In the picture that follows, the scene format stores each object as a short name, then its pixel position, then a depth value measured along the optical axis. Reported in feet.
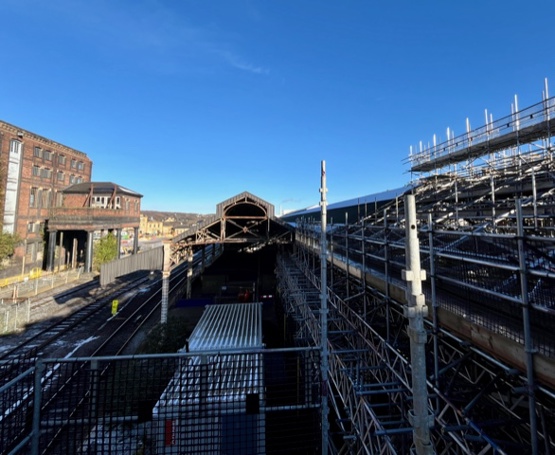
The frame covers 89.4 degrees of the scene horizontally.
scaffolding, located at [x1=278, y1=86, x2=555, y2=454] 8.73
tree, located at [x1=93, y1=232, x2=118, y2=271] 103.40
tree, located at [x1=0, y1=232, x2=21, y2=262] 78.95
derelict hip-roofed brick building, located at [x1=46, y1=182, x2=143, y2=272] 100.89
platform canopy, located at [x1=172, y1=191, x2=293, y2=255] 56.80
